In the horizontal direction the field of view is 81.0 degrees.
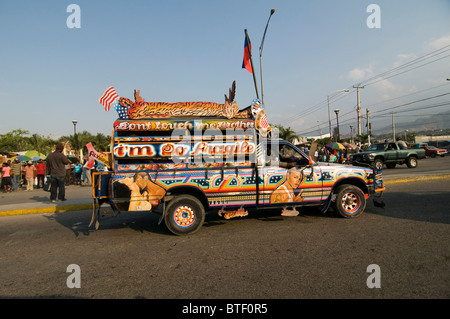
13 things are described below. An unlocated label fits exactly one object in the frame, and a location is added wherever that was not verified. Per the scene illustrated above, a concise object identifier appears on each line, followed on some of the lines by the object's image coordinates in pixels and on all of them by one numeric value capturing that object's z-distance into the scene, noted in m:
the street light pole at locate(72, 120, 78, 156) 24.38
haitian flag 14.63
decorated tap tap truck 5.32
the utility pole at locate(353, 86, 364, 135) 39.03
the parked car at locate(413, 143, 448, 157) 32.07
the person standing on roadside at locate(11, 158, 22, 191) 15.39
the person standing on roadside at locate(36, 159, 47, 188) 15.44
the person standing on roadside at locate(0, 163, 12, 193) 14.25
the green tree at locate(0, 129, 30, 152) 40.09
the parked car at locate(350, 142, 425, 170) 17.88
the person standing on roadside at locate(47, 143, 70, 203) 9.27
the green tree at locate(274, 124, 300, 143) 35.40
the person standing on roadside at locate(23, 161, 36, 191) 14.72
